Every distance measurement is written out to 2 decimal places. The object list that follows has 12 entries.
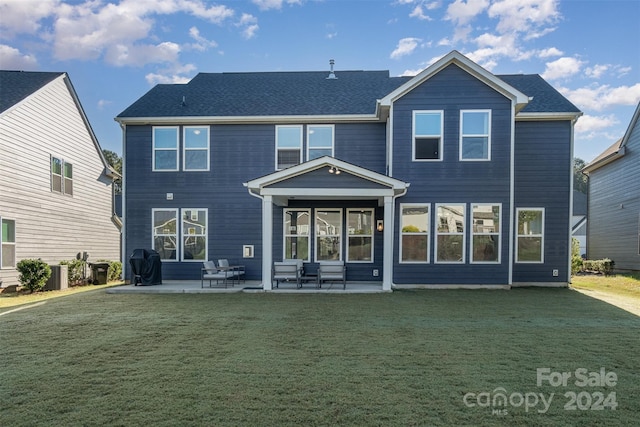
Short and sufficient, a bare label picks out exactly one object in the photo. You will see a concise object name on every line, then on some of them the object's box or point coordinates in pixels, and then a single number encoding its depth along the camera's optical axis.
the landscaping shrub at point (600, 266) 15.55
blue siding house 10.87
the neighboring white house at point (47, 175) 11.55
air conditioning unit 11.52
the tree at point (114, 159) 43.91
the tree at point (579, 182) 53.43
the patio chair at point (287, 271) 10.52
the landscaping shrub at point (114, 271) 13.55
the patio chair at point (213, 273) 10.77
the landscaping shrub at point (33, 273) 10.87
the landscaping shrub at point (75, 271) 12.58
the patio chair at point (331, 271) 10.53
